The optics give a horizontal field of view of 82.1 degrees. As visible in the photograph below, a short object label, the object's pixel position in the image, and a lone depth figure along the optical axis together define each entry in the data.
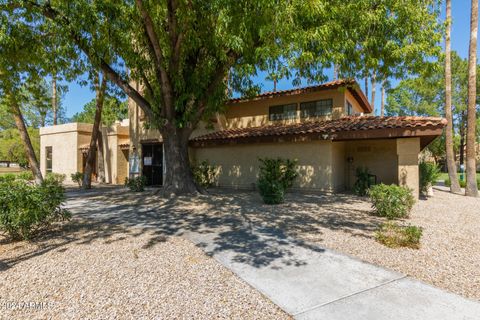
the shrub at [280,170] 12.31
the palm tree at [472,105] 13.09
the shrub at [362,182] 11.91
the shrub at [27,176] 18.54
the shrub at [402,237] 5.07
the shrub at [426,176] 12.93
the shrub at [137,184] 13.66
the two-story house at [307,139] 10.77
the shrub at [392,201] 7.32
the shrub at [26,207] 5.18
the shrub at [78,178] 18.19
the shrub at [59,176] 18.92
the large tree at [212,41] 7.06
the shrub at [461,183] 18.04
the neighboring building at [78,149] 19.39
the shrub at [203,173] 14.71
